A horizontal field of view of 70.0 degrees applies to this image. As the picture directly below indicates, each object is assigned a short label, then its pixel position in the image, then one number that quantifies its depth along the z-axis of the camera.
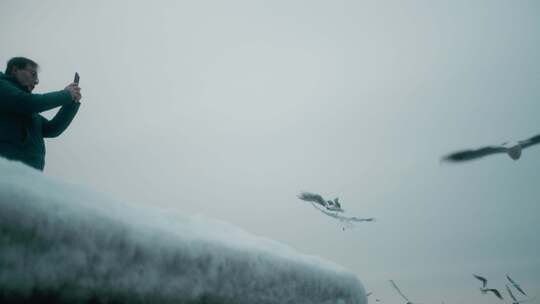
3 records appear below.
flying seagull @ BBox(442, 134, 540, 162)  6.63
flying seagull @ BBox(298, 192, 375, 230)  8.82
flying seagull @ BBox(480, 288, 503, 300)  10.08
